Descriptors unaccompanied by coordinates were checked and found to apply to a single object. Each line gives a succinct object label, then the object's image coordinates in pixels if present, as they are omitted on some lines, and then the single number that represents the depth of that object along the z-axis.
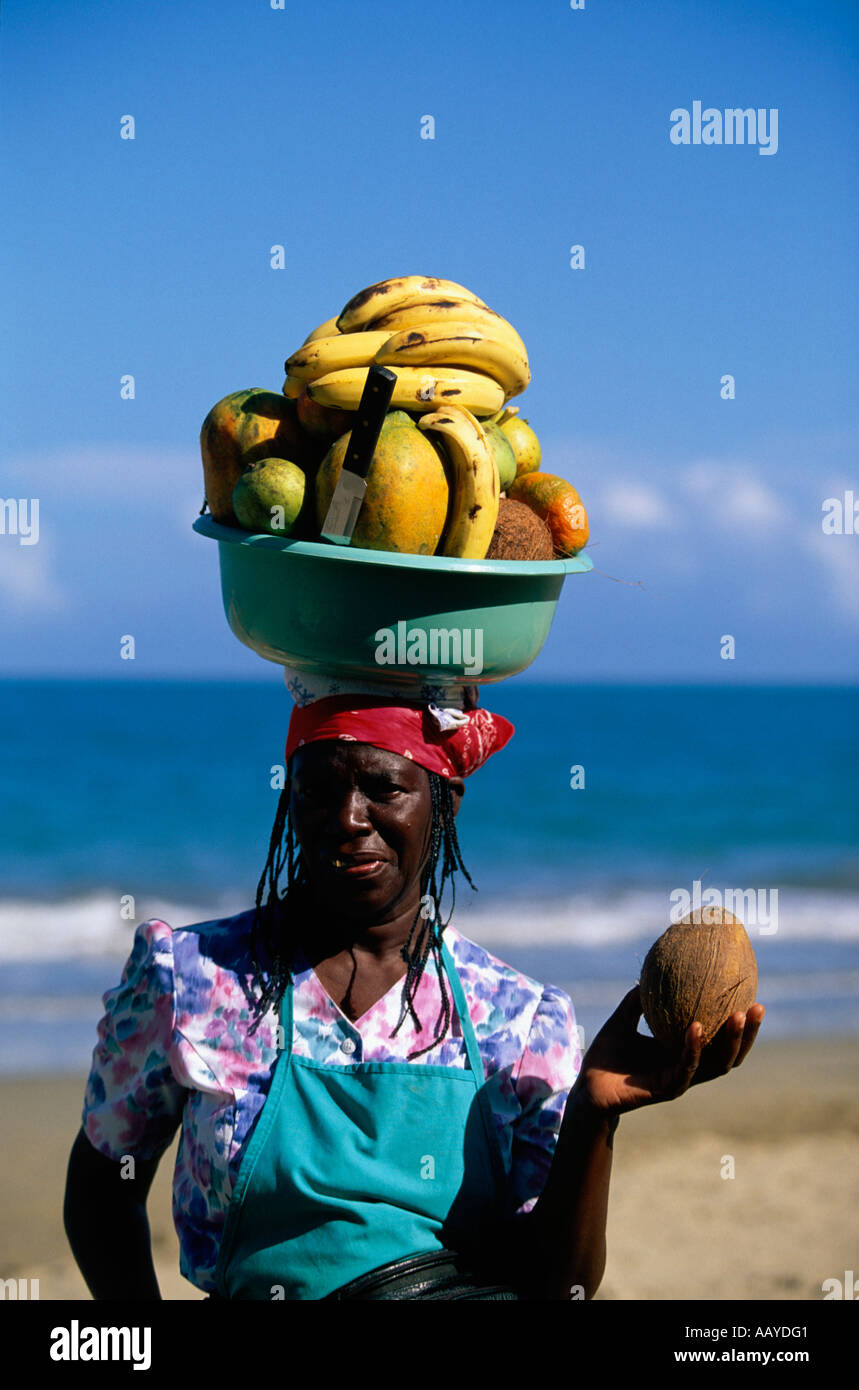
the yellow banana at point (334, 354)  2.62
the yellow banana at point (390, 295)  2.75
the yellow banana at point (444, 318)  2.69
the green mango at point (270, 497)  2.45
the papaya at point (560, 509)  2.68
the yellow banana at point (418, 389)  2.50
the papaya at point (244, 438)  2.59
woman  2.42
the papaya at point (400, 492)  2.39
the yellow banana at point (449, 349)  2.61
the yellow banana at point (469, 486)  2.44
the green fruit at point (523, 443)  2.81
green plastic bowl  2.43
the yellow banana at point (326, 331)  2.80
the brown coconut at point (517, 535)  2.57
